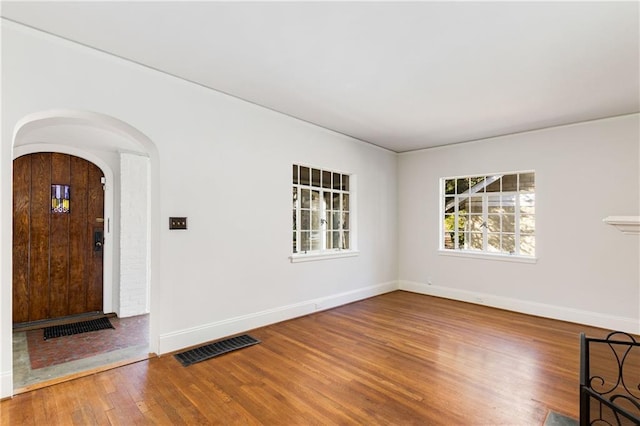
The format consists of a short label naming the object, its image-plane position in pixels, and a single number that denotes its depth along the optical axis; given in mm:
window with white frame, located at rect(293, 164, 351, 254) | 4785
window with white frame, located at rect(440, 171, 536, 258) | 5031
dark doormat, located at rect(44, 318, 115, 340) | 3814
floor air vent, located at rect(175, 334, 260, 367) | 3096
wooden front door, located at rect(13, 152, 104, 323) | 4238
